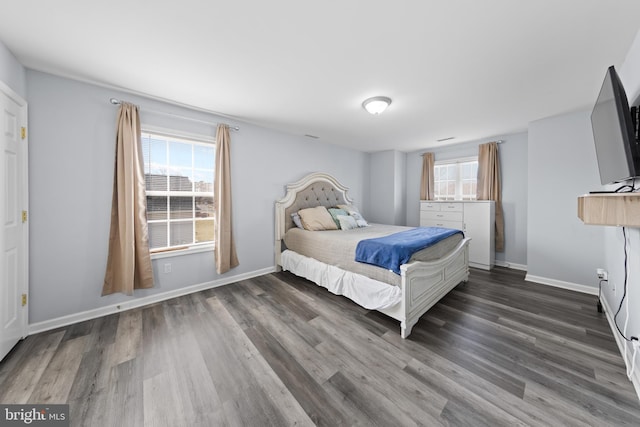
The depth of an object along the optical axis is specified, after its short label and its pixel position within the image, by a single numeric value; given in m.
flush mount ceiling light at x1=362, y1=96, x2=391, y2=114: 2.50
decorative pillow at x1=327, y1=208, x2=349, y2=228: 3.80
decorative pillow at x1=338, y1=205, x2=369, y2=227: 4.05
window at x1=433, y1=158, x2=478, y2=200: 4.39
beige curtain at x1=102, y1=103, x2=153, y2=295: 2.32
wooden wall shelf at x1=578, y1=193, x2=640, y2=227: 1.11
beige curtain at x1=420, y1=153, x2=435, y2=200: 4.77
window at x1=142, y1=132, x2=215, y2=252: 2.67
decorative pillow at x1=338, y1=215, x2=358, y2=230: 3.72
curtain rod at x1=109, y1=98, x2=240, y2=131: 2.29
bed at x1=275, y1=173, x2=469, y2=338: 2.08
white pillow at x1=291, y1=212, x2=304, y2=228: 3.69
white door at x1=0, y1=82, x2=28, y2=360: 1.65
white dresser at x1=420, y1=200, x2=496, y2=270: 3.81
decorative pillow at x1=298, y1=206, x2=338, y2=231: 3.52
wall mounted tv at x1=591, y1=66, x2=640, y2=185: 1.22
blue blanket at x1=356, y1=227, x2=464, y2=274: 2.09
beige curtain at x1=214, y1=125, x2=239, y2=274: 2.99
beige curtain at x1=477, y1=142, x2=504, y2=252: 3.94
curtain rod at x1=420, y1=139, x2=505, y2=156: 3.91
